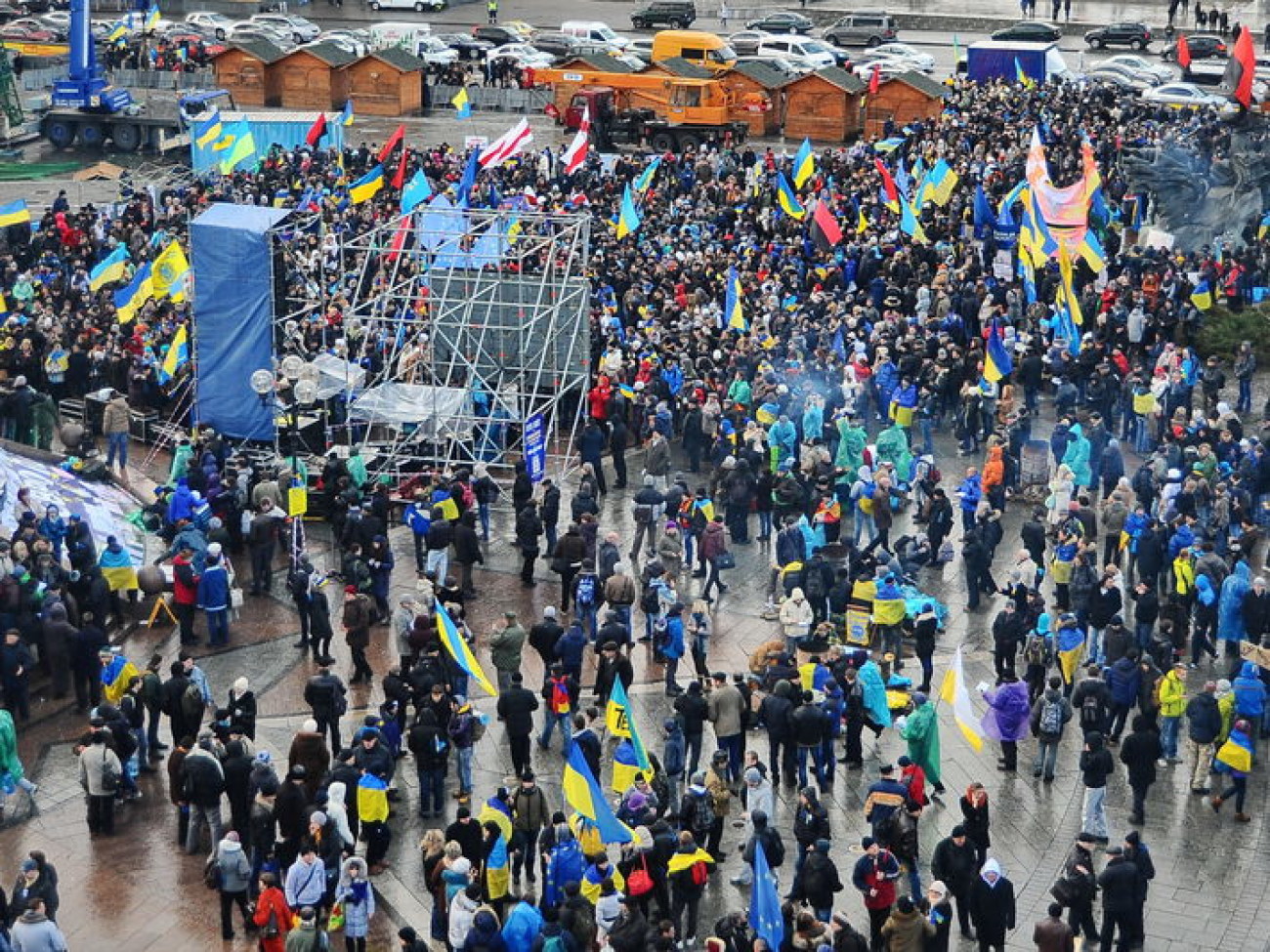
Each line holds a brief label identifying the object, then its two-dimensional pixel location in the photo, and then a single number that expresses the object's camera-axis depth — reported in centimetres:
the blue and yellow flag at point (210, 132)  4328
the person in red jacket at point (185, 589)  2438
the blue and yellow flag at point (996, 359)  3050
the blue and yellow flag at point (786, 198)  3881
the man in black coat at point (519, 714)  2091
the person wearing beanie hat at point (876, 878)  1800
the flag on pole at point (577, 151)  4119
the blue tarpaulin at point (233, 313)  2997
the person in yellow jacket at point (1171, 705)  2133
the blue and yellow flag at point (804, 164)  4116
